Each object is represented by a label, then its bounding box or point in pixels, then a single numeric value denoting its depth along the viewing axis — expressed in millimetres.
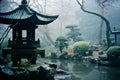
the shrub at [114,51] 24625
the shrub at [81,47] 32219
